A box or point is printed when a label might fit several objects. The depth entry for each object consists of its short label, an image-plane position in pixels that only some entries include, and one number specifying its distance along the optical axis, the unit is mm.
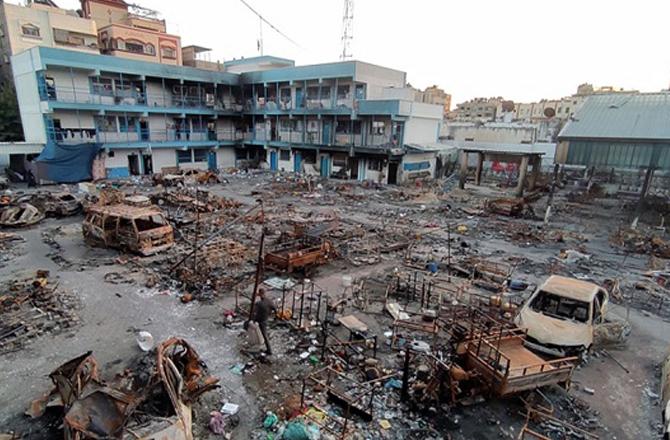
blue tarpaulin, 25438
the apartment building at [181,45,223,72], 47156
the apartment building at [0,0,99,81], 33812
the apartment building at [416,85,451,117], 58444
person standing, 7754
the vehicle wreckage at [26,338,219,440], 4887
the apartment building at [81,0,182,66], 37016
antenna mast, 46000
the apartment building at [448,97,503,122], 91269
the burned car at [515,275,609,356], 7793
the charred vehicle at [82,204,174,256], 13555
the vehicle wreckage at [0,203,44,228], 16547
